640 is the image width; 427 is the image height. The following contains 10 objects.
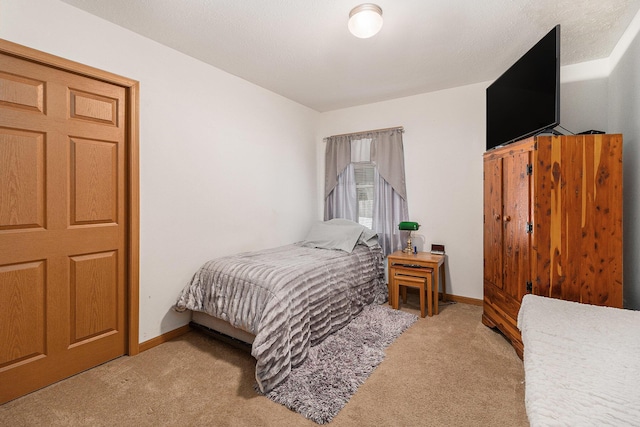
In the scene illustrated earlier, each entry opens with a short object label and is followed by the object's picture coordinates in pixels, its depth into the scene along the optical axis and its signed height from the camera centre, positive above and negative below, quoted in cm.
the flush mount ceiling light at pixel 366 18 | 195 +128
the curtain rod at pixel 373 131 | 386 +111
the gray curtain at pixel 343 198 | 428 +21
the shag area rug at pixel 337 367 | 178 -111
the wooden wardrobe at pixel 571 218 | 202 -3
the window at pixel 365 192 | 420 +30
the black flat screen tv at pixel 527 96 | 210 +96
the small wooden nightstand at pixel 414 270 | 315 -61
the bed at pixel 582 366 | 78 -51
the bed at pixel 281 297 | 202 -70
